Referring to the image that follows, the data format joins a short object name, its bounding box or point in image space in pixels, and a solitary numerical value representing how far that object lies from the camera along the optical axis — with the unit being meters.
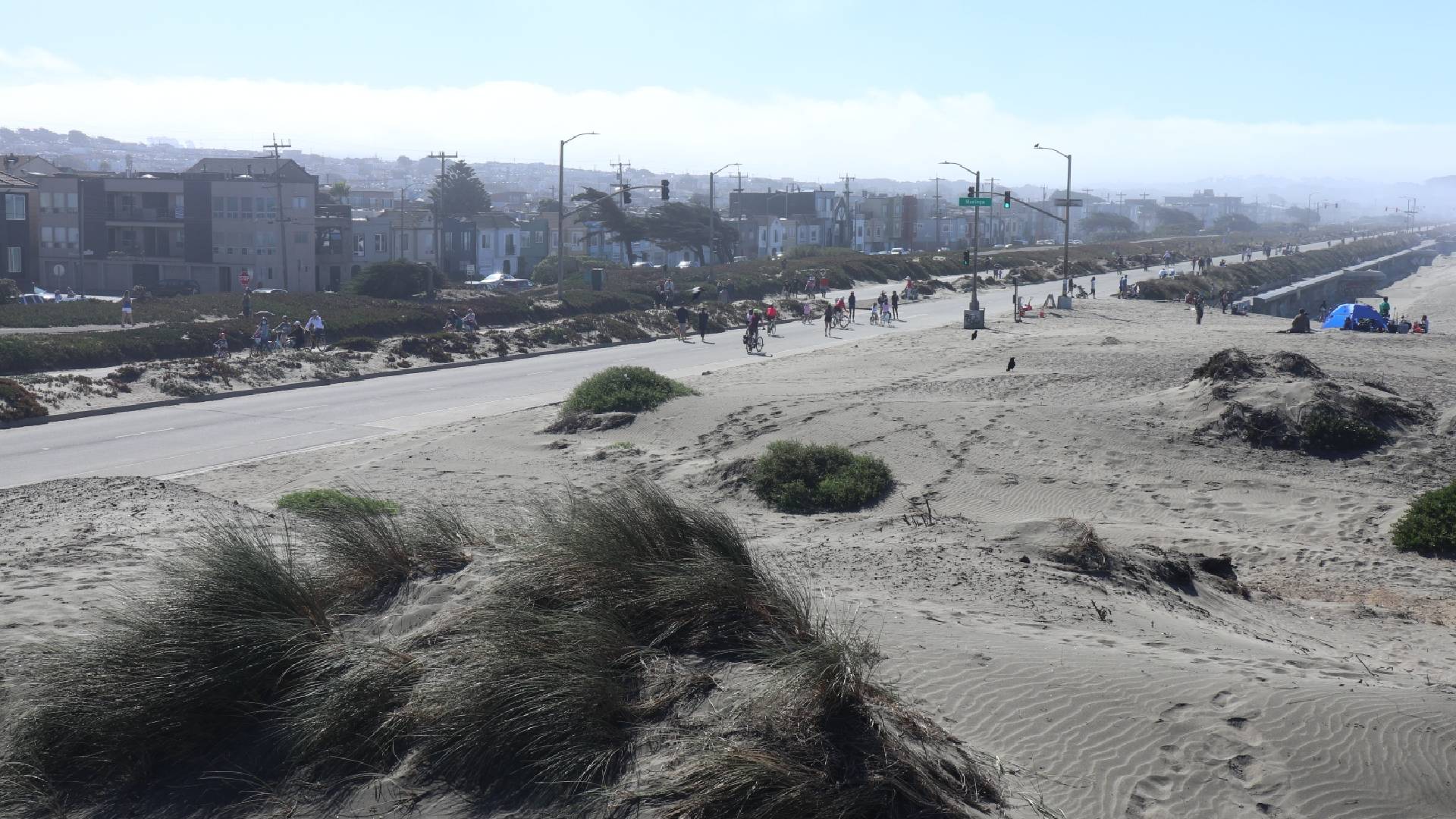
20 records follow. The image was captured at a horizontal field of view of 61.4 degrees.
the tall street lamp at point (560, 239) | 53.58
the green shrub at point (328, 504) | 12.07
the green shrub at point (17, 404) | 27.55
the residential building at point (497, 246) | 98.88
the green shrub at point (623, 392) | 24.92
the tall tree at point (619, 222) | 98.44
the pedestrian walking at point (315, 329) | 41.94
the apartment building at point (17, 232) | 68.88
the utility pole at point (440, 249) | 64.06
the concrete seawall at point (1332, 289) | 79.25
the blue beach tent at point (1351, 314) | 44.91
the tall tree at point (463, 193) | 138.62
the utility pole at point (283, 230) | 68.69
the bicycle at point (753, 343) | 43.72
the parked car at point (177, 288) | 68.12
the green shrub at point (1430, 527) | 14.52
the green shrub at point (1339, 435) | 19.70
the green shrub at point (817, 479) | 16.94
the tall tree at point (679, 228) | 99.38
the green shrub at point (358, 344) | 41.03
